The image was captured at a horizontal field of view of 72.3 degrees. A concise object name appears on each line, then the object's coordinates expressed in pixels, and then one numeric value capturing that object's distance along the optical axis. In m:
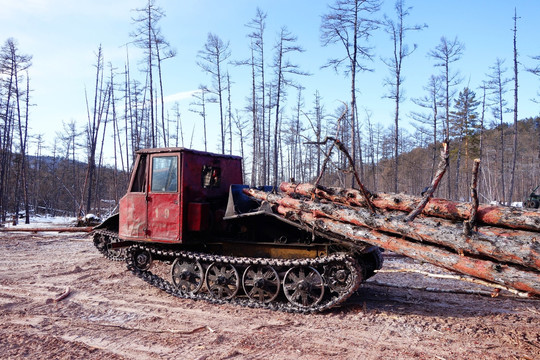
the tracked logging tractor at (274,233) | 4.59
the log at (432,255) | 3.85
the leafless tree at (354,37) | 16.56
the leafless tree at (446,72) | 23.27
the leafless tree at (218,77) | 24.81
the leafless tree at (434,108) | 25.19
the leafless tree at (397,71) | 20.66
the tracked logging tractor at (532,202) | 18.61
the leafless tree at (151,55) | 20.98
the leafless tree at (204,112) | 26.31
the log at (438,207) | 4.22
